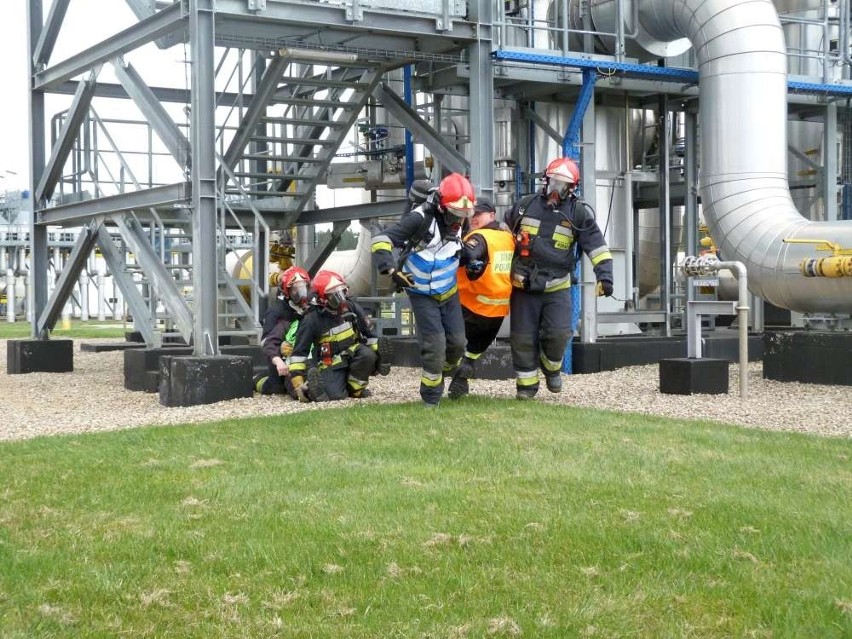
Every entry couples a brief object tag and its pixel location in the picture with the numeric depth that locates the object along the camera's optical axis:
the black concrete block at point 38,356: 14.84
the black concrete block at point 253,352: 12.85
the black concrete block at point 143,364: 11.99
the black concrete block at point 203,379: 10.31
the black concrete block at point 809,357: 11.57
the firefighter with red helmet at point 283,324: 11.03
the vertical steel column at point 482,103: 12.32
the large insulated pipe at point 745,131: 12.12
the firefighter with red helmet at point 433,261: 9.20
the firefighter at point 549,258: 9.64
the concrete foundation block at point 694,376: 10.51
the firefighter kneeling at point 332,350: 10.26
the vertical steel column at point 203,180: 10.61
